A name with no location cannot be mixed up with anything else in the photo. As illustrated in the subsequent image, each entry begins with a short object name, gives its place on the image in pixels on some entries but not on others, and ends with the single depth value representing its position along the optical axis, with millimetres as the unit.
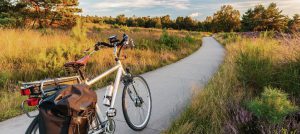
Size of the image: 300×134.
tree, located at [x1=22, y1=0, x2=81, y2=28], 29198
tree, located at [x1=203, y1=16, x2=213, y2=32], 96875
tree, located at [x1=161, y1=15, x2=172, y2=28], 106312
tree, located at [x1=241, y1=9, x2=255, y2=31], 66600
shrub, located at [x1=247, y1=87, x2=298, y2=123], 2914
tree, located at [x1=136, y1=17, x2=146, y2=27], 101919
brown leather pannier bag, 2043
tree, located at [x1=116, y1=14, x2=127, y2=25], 95438
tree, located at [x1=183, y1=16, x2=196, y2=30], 101500
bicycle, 2289
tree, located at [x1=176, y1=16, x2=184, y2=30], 103062
